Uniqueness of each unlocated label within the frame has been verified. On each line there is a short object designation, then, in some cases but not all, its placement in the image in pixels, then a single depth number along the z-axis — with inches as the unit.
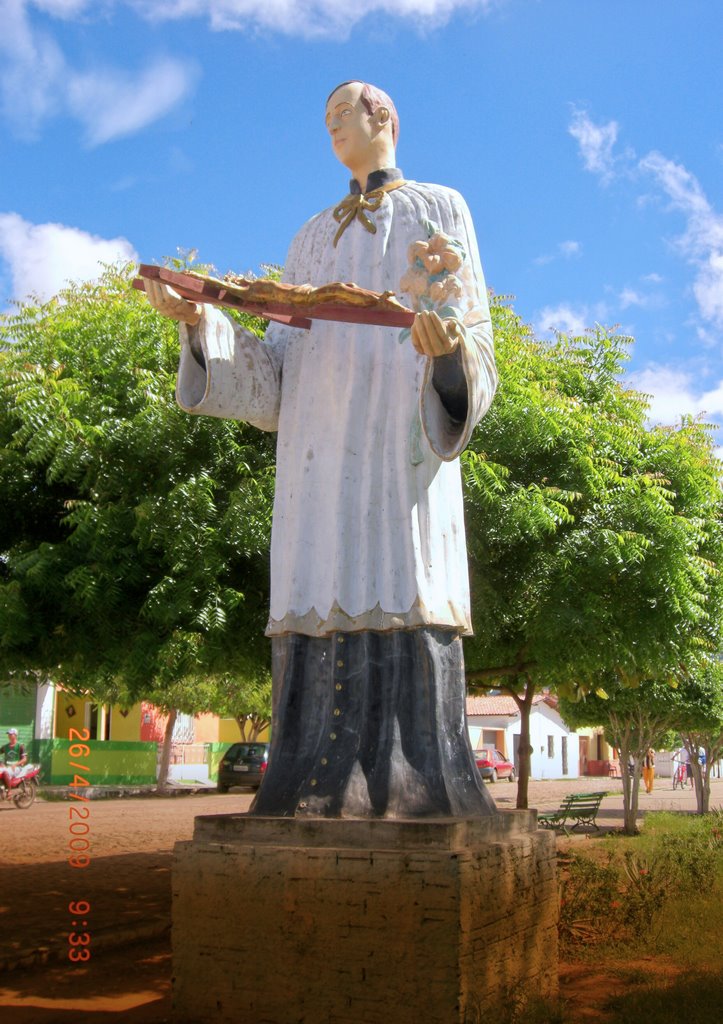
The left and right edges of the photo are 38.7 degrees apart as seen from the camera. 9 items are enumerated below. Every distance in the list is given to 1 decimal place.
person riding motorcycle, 928.9
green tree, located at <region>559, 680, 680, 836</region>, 786.2
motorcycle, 933.8
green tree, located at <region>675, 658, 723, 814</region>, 873.8
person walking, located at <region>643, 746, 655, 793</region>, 1732.3
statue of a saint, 165.9
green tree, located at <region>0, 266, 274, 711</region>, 272.5
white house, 2064.5
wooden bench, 745.0
